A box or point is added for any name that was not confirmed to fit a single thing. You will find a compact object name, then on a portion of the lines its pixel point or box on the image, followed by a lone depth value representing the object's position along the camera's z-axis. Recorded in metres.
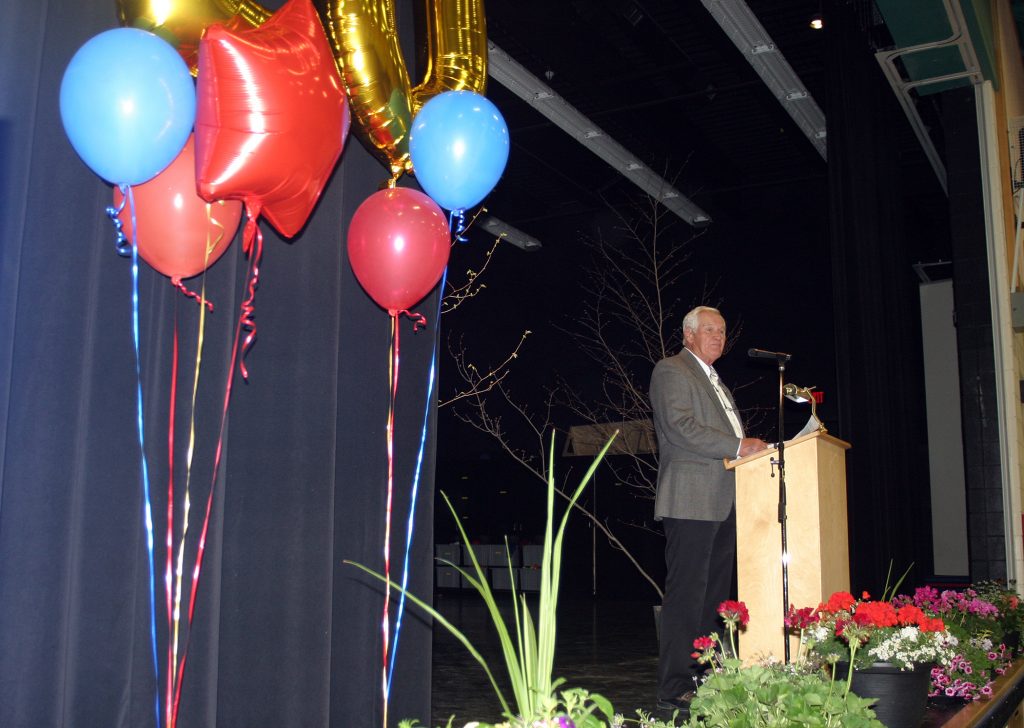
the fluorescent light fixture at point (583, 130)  6.90
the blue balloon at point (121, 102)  1.80
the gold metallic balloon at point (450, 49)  2.80
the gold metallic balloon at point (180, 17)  2.01
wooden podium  2.99
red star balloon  1.92
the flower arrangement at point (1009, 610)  3.93
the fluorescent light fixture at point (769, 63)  6.23
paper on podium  3.08
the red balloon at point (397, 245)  2.52
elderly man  3.02
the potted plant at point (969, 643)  2.74
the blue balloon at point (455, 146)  2.50
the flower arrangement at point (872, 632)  2.26
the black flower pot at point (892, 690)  2.20
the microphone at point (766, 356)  3.14
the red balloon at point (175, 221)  2.00
